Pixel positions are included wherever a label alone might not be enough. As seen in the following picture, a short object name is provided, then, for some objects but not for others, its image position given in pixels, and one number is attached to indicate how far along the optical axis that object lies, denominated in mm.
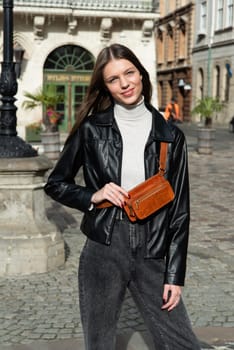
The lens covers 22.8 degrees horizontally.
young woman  2406
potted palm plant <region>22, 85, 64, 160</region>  15125
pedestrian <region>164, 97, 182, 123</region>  17084
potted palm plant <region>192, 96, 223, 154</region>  17594
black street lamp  5598
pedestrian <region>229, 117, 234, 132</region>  30203
